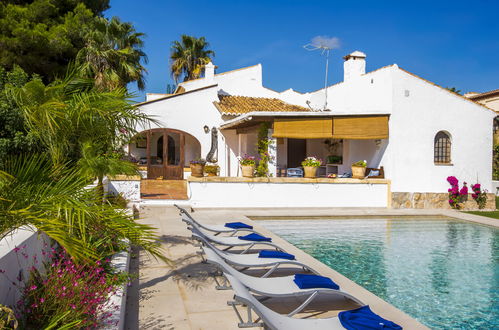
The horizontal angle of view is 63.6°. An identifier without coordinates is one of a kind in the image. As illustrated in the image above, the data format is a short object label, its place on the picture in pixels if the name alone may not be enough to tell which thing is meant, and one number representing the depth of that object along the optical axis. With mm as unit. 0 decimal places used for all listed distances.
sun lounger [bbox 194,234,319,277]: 5703
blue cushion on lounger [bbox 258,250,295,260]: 6203
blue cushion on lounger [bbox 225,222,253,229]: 8689
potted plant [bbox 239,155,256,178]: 14430
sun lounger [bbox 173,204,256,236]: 8312
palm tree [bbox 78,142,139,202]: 4875
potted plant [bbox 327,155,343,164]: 19577
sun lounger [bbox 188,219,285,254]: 7031
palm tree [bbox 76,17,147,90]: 19692
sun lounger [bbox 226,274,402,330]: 3701
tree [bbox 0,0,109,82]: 17156
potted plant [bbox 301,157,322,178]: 14891
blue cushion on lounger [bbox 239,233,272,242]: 7456
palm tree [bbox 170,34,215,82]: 40156
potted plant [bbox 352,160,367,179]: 15289
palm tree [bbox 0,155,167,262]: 3039
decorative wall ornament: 19870
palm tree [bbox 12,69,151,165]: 4410
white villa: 14750
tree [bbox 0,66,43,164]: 8844
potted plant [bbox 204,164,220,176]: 16719
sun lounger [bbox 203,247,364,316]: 4500
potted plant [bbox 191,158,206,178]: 14109
